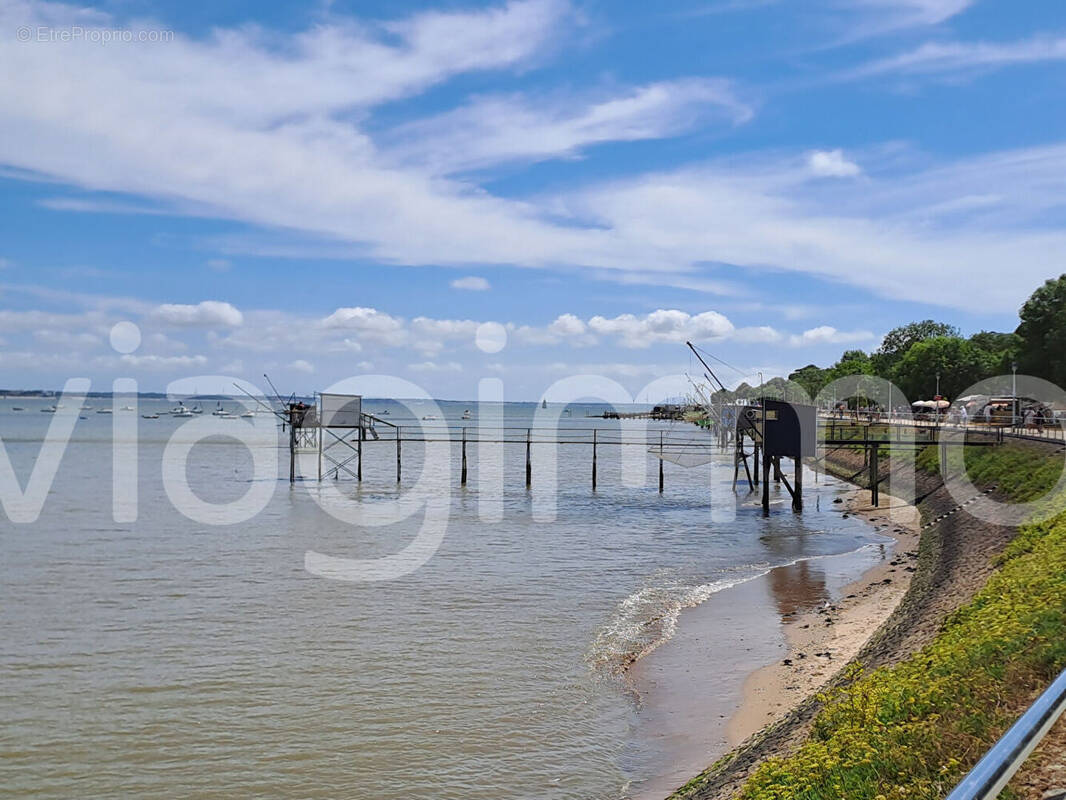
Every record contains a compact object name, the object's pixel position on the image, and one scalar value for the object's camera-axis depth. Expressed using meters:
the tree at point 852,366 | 142.54
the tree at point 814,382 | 170.75
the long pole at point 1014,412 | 52.64
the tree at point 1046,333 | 75.06
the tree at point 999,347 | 88.16
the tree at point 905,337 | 139.75
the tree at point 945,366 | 99.12
